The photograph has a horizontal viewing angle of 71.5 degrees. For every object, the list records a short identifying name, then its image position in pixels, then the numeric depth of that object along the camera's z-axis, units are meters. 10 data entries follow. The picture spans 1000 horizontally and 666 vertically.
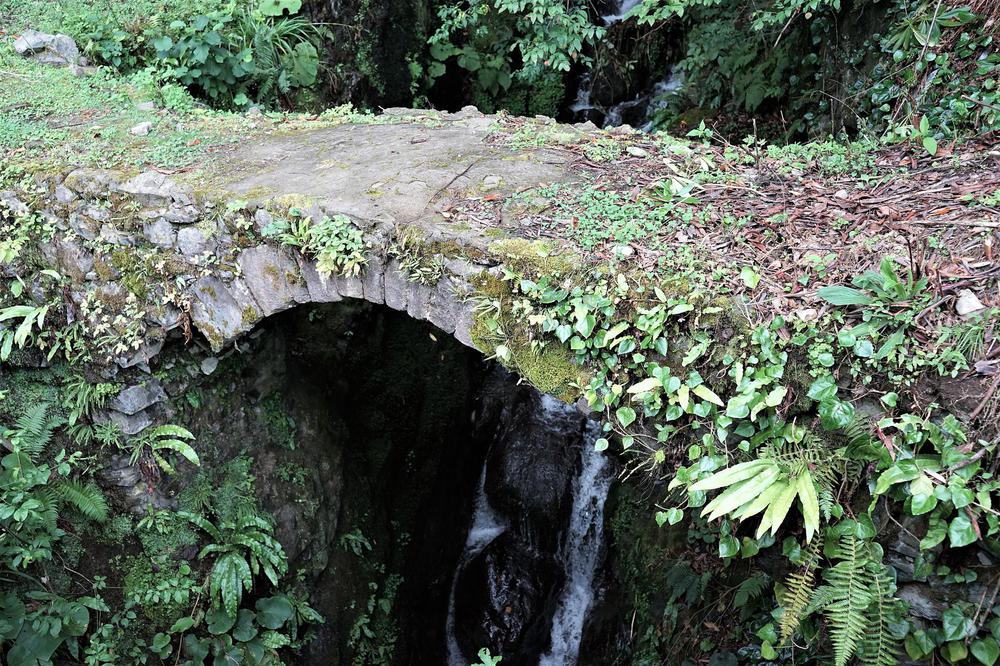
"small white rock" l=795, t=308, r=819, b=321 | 3.31
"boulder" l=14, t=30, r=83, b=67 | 6.81
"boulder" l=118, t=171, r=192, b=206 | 4.73
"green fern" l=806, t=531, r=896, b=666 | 3.14
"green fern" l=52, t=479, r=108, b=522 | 4.86
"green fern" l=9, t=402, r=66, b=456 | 4.80
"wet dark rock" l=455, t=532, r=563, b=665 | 6.55
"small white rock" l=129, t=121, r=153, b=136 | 5.61
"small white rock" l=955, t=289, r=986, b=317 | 3.15
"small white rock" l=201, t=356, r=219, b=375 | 5.23
